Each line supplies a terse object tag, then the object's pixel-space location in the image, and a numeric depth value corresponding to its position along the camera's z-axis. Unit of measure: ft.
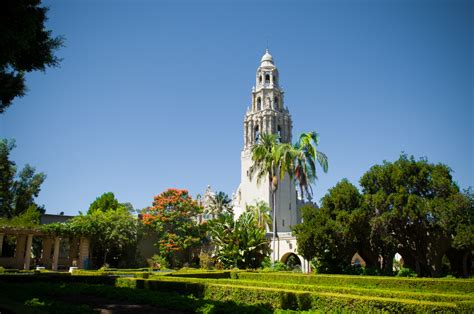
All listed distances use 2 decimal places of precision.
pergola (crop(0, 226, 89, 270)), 110.01
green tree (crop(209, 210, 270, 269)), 111.34
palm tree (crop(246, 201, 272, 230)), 151.11
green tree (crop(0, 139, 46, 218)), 160.66
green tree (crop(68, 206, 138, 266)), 119.14
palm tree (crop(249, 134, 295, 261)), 120.47
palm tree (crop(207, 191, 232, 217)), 174.55
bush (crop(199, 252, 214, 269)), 128.06
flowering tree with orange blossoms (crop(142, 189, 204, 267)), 133.18
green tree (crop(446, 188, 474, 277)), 72.90
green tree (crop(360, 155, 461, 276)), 79.41
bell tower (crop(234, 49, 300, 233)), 167.32
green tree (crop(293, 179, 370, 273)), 88.28
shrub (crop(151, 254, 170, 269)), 131.45
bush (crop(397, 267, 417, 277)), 87.51
